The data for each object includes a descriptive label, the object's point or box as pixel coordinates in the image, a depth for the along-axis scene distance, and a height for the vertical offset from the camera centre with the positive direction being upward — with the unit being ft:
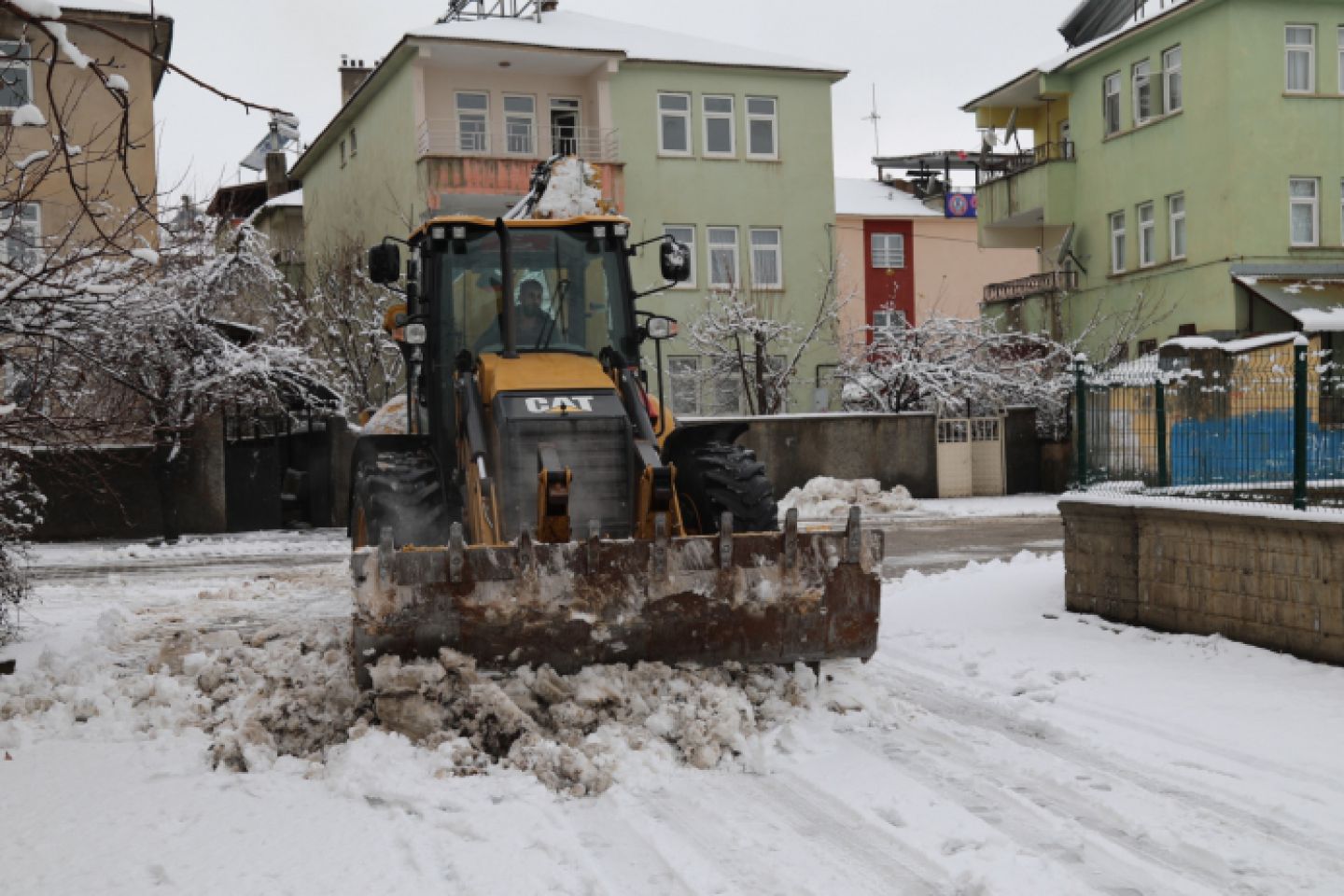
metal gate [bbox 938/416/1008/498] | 83.41 -1.97
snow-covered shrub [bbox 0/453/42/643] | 31.48 -2.06
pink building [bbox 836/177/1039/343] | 149.79 +18.49
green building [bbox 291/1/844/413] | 99.81 +22.46
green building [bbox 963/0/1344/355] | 90.68 +16.87
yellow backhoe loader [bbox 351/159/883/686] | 22.57 -1.16
